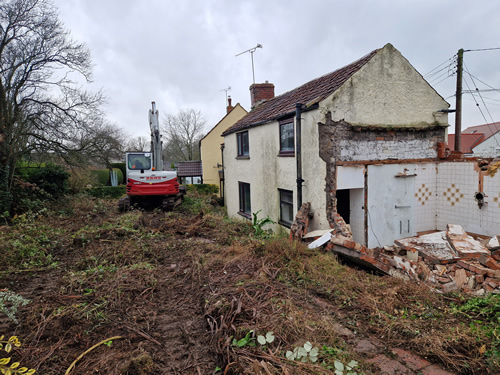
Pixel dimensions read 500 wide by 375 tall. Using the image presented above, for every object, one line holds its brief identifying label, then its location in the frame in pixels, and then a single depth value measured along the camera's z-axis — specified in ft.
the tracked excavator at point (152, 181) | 47.60
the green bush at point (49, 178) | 52.54
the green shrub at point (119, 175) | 110.13
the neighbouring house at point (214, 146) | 88.43
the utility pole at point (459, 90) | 49.73
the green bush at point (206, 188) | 80.94
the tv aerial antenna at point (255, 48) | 55.61
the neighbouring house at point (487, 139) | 139.33
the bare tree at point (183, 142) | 154.20
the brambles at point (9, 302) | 12.16
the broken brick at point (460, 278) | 19.30
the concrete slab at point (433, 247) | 21.98
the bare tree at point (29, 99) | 43.11
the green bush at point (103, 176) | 100.52
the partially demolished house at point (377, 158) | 28.04
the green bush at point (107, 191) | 73.41
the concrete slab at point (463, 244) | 21.42
